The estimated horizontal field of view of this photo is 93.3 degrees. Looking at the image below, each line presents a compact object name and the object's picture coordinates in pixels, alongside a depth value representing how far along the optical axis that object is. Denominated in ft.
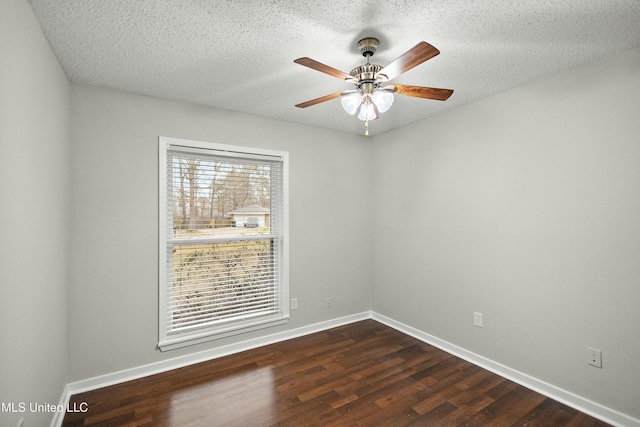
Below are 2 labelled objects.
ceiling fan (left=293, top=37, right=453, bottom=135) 5.51
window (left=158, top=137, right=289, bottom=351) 8.96
